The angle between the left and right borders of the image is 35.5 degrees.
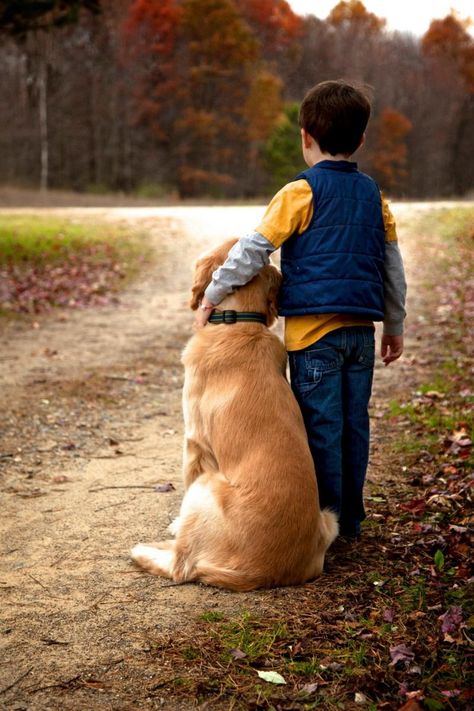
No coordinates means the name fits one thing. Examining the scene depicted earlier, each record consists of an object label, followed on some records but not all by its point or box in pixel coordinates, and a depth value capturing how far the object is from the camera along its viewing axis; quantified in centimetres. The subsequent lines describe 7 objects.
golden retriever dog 344
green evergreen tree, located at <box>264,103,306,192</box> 3456
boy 363
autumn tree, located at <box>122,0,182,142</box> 4019
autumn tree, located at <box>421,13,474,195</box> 4516
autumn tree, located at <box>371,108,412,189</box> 4097
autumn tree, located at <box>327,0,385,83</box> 4500
